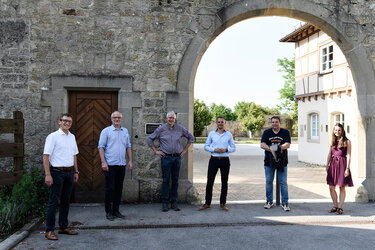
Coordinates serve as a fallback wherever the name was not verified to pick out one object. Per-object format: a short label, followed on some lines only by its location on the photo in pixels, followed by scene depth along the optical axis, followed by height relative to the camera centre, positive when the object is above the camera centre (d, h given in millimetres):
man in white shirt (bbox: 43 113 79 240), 4344 -484
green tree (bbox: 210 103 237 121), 74438 +4468
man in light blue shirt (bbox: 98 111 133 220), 5270 -468
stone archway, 6426 +1637
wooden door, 6336 -73
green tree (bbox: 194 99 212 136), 35344 +1517
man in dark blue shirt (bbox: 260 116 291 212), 5918 -453
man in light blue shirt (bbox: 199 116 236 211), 5820 -429
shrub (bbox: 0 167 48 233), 4723 -1105
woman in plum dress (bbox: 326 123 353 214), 5676 -585
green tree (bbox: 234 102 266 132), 42625 +1571
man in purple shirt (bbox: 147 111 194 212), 5805 -359
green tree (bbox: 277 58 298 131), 29078 +3723
